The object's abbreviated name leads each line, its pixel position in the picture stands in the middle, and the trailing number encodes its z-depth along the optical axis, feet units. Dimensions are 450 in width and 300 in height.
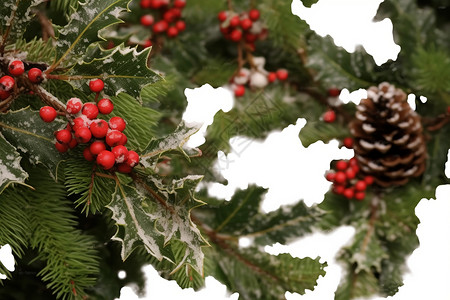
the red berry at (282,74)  3.32
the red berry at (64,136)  2.27
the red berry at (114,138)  2.27
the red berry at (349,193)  3.29
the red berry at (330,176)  3.38
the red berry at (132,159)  2.28
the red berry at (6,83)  2.29
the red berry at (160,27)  3.25
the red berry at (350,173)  3.34
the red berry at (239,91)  3.23
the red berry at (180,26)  3.29
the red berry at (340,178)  3.30
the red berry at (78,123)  2.26
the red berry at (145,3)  3.30
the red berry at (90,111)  2.28
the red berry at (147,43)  3.03
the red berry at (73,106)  2.27
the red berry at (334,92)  3.36
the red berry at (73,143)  2.30
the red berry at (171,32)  3.26
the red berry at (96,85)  2.31
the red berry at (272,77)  3.29
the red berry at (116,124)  2.30
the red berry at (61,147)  2.29
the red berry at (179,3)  3.34
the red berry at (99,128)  2.26
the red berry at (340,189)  3.31
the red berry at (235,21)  3.19
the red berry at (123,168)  2.29
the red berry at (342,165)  3.42
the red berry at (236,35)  3.24
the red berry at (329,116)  3.35
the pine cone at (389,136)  3.14
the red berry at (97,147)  2.28
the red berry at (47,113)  2.26
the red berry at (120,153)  2.26
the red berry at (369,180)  3.34
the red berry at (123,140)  2.29
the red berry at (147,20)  3.28
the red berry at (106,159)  2.26
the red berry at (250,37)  3.29
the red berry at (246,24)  3.21
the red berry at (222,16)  3.25
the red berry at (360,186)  3.29
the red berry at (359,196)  3.30
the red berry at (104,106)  2.31
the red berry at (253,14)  3.28
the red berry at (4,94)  2.31
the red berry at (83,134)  2.25
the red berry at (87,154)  2.31
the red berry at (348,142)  3.40
